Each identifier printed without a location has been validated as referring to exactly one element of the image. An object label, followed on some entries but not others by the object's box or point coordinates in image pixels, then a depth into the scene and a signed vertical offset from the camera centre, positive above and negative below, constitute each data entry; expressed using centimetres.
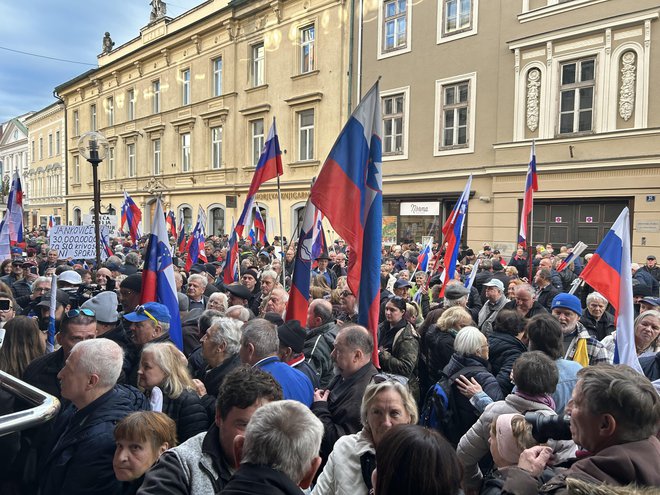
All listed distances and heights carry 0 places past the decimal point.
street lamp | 852 +106
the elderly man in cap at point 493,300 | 611 -102
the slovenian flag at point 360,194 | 393 +16
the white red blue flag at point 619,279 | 395 -54
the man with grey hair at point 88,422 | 230 -102
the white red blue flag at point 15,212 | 996 -1
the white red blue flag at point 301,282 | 470 -62
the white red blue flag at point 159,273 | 494 -60
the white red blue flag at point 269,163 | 710 +71
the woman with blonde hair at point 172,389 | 289 -102
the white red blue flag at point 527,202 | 913 +25
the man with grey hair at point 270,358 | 304 -89
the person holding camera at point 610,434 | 172 -80
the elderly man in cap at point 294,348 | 360 -94
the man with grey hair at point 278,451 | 169 -82
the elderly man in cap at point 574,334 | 440 -105
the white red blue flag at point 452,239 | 748 -37
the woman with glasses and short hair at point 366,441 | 226 -105
